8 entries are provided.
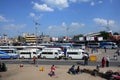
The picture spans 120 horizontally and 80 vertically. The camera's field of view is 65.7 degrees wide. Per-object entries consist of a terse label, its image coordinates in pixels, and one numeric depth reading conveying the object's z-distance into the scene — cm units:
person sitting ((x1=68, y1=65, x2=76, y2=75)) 1174
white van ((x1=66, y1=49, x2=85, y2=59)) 1838
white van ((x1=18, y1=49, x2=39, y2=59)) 1971
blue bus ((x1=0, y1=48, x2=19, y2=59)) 1945
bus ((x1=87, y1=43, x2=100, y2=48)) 3615
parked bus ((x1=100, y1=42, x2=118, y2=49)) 3438
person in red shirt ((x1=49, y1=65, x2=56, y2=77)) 1152
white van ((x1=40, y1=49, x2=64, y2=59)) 1897
